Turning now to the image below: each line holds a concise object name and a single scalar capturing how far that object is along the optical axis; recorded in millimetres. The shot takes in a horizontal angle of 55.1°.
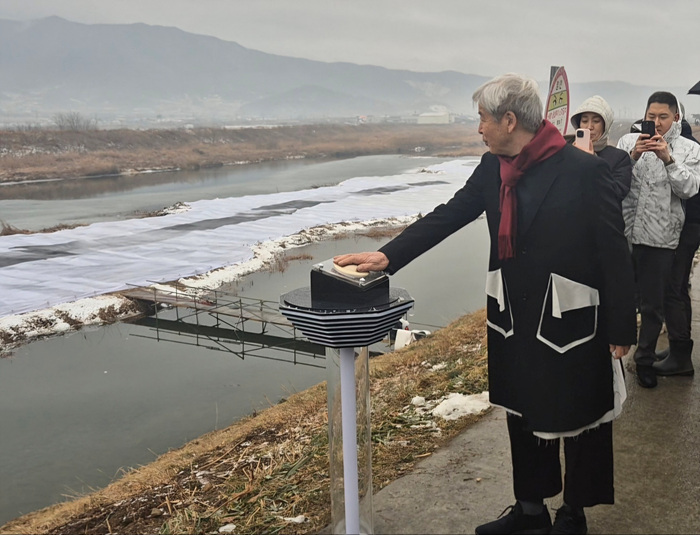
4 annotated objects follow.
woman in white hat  3777
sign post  4281
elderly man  2172
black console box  2152
